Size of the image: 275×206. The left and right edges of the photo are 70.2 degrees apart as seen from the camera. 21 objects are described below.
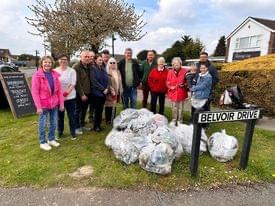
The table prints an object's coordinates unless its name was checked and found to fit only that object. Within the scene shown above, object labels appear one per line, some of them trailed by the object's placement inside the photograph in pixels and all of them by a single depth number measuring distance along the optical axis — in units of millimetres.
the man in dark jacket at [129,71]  4394
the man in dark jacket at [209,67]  4204
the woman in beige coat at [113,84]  4160
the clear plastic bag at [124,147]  3005
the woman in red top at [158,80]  4372
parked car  10337
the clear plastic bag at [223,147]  3131
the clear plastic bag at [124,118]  3685
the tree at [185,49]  33759
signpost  2635
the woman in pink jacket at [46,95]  3268
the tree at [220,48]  41673
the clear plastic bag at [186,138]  3294
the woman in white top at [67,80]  3573
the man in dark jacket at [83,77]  3777
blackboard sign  5445
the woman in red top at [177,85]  4210
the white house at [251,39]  24864
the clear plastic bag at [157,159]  2767
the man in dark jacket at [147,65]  4578
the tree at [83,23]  11139
